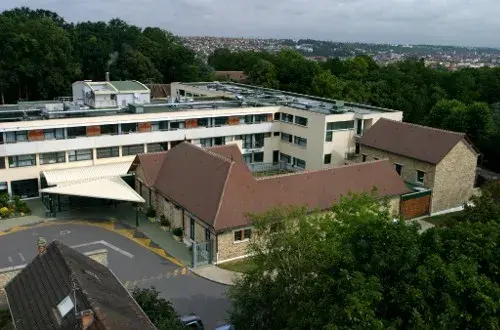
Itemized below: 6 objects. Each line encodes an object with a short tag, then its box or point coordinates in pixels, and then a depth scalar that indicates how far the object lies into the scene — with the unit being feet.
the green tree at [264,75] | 300.61
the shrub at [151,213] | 127.75
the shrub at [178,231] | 115.14
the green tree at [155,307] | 66.35
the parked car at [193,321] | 76.57
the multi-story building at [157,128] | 143.95
